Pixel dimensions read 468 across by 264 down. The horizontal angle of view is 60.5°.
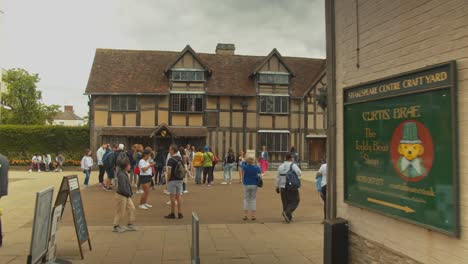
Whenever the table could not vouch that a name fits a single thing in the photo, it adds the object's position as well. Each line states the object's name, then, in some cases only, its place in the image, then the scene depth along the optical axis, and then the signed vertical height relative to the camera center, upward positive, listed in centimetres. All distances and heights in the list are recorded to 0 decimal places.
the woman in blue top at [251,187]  939 -91
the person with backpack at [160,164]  1595 -66
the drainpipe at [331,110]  538 +52
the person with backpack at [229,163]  1745 -69
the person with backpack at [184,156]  1462 -36
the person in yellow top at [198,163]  1708 -65
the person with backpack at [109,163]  1356 -56
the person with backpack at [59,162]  2689 -103
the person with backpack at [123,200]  784 -103
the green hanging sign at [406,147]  345 +2
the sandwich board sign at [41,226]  503 -106
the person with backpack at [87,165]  1564 -71
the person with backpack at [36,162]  2612 -101
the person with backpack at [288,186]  911 -85
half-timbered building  2698 +289
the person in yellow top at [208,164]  1684 -69
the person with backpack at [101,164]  1522 -64
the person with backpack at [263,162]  2156 -74
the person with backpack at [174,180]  936 -76
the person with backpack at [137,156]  1409 -33
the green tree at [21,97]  4175 +517
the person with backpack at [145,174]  1059 -71
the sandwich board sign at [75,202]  624 -88
